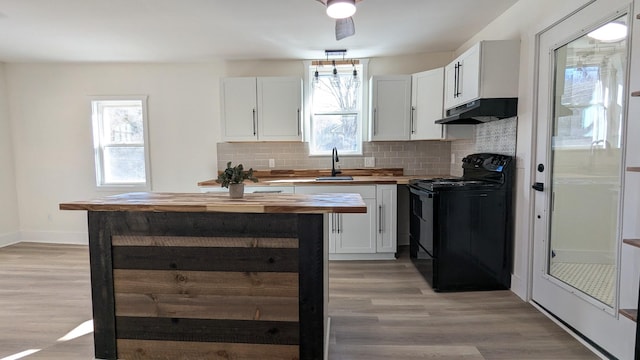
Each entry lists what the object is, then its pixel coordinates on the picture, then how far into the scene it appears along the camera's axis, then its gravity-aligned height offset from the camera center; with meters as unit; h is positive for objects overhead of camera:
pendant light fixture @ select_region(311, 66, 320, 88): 4.19 +1.02
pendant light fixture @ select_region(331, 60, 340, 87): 4.24 +1.04
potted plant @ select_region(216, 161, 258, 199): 1.99 -0.14
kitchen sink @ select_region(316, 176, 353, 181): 3.81 -0.24
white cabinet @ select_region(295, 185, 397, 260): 3.62 -0.75
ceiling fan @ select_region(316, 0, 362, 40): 1.77 +0.85
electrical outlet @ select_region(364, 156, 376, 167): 4.25 -0.04
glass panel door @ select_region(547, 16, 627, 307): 1.85 -0.02
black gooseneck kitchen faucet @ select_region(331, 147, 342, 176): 4.11 -0.03
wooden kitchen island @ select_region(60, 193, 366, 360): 1.75 -0.67
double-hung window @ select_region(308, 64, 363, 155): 4.22 +0.65
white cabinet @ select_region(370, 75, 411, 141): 3.87 +0.62
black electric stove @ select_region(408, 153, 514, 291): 2.79 -0.65
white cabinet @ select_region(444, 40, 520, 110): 2.71 +0.76
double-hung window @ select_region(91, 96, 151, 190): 4.43 +0.20
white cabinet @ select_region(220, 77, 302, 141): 3.93 +0.63
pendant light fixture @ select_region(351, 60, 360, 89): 4.19 +1.04
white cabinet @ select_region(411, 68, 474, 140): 3.59 +0.55
